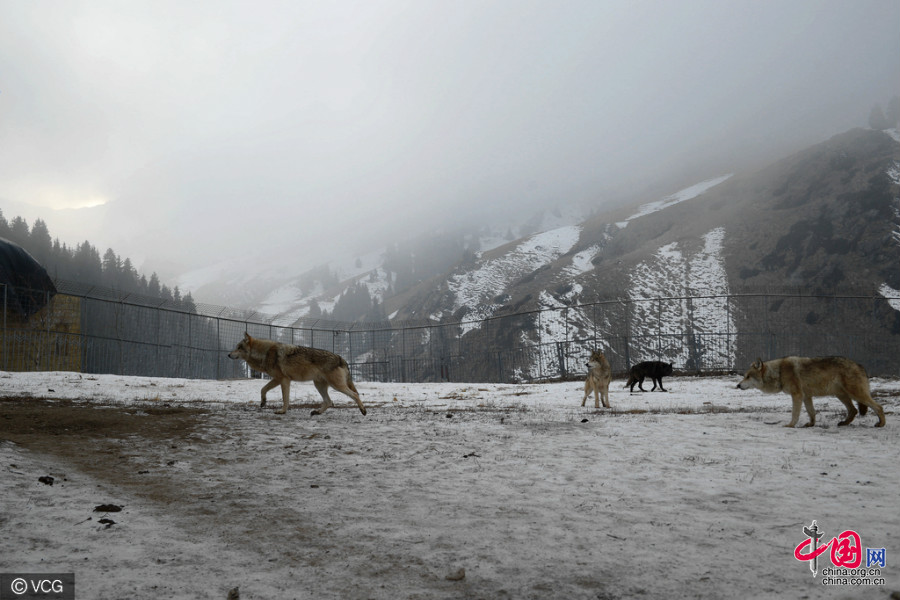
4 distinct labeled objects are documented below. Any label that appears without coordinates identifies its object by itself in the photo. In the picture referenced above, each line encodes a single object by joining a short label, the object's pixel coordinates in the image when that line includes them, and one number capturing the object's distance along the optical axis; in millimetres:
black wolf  21797
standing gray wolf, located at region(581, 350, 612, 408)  14703
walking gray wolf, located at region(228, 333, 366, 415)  12016
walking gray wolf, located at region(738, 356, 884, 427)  9602
